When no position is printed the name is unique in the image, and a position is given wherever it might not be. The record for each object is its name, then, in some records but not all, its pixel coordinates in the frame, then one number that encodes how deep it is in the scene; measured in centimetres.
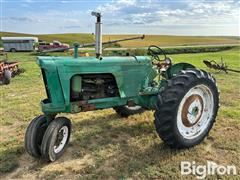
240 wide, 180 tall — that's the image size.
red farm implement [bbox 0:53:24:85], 709
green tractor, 270
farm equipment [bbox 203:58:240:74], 898
